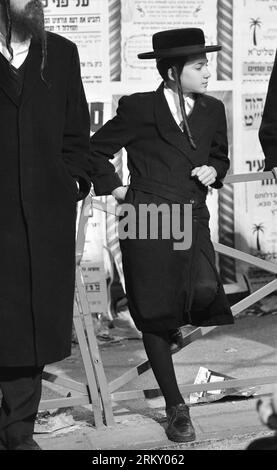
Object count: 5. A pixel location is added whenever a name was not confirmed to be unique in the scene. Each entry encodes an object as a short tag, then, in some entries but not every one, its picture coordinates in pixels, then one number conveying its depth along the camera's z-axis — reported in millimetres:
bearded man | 5563
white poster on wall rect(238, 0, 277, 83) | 9189
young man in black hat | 6390
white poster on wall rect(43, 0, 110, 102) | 8636
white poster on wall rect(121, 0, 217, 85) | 8865
